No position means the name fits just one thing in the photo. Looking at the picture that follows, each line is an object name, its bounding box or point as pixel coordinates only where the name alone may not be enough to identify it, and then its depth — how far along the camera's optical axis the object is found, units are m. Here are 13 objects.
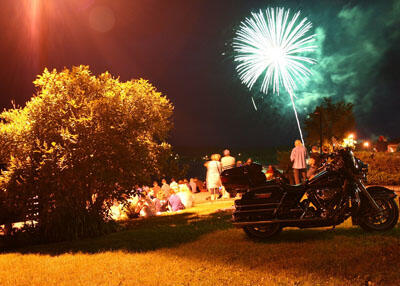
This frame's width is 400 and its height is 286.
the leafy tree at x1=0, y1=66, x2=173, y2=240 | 9.37
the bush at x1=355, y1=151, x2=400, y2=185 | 14.74
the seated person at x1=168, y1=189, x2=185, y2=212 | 15.09
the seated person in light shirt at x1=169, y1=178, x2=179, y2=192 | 17.39
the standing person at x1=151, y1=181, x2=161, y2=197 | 19.56
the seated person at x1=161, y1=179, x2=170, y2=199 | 19.01
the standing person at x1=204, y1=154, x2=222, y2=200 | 16.47
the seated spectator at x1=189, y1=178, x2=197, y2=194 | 25.11
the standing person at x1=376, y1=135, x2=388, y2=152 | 25.73
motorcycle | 6.49
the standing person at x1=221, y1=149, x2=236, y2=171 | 15.55
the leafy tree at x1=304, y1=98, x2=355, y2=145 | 63.94
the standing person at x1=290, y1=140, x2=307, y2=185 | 14.15
